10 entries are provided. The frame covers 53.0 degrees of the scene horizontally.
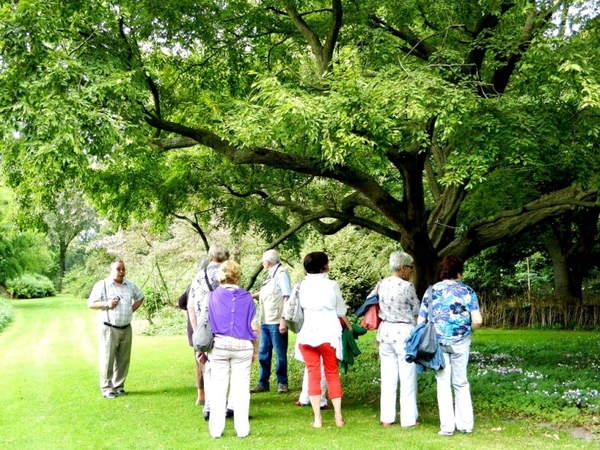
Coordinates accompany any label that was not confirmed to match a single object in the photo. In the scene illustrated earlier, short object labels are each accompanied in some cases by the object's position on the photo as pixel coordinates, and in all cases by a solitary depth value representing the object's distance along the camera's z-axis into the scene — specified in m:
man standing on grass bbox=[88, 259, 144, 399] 8.62
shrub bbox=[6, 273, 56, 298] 44.91
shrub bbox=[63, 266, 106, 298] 46.95
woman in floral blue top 6.05
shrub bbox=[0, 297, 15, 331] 24.48
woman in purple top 6.06
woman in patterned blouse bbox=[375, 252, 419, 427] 6.43
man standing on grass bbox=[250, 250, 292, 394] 7.93
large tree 6.24
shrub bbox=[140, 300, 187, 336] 20.47
